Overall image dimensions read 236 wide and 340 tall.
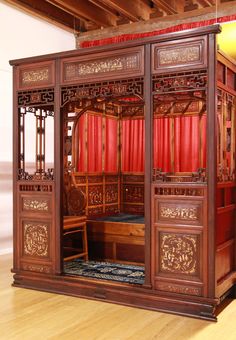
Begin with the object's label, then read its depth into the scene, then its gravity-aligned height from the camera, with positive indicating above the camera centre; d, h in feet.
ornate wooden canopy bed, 11.19 -0.99
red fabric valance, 18.52 +6.04
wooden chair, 16.28 -1.88
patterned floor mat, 13.64 -3.48
